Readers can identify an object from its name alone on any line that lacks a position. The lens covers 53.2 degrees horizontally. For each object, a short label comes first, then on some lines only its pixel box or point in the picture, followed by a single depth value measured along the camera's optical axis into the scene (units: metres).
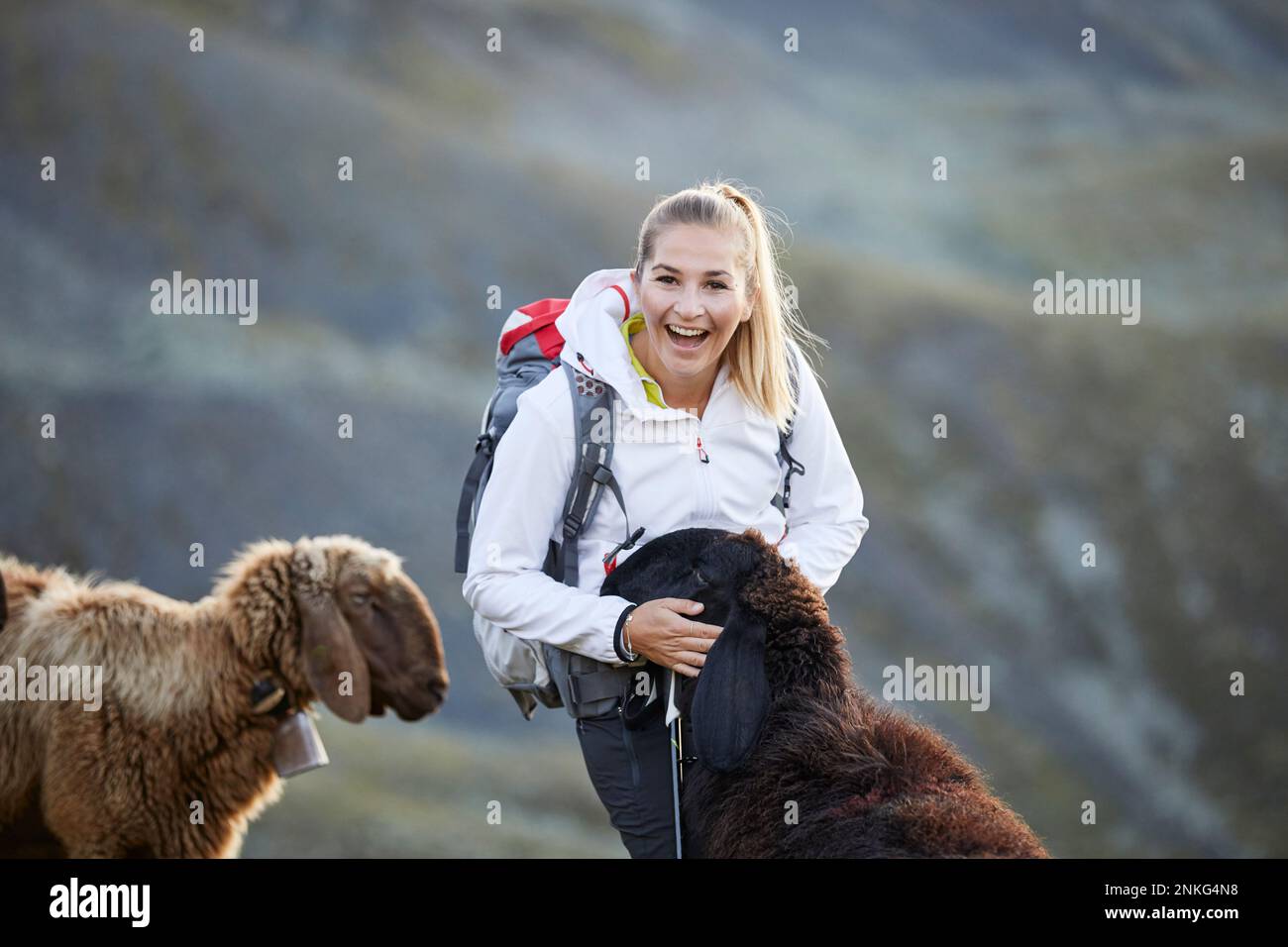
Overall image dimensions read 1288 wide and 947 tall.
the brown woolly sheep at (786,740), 3.34
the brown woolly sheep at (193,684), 5.46
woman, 3.57
